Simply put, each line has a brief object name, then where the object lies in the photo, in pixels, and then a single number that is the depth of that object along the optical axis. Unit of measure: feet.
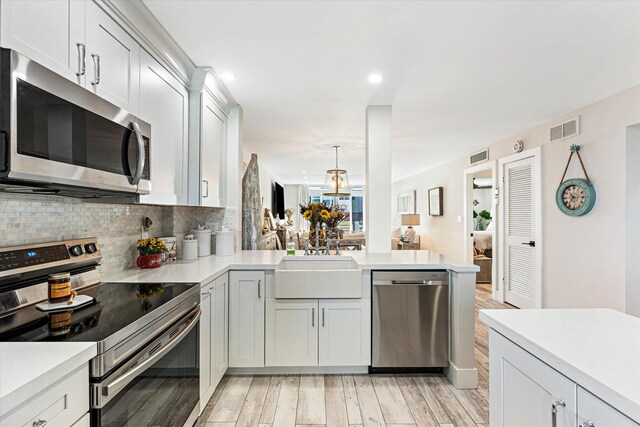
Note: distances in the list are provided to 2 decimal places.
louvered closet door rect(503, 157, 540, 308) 13.58
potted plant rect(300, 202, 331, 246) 9.95
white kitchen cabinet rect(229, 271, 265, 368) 8.16
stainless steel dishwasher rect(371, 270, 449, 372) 8.20
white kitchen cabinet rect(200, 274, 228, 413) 6.41
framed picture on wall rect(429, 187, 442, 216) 23.08
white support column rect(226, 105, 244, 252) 10.26
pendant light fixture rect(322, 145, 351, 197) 20.27
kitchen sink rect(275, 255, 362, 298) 8.13
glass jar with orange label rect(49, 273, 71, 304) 4.45
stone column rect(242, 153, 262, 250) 11.63
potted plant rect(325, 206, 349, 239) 10.05
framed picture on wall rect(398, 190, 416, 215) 29.75
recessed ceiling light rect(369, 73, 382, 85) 8.27
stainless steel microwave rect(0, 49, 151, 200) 3.12
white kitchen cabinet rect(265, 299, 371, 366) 8.24
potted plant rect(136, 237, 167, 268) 7.43
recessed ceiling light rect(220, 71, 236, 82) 8.32
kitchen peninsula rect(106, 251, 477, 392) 8.02
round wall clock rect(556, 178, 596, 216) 10.46
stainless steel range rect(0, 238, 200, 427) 3.47
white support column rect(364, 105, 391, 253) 10.44
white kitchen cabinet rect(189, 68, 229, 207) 7.93
